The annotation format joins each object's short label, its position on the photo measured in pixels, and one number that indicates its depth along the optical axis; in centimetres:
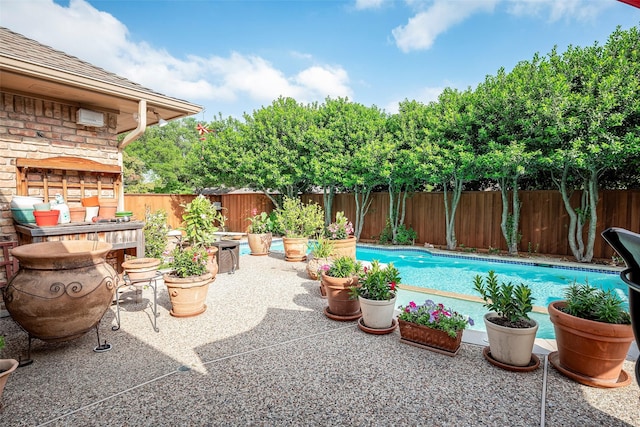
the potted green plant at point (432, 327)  283
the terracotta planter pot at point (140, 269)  360
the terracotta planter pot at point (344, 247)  616
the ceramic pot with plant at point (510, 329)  253
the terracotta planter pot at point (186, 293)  368
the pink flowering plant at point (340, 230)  641
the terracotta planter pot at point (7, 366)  199
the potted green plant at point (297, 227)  737
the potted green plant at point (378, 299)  330
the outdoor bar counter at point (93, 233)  352
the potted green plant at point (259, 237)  812
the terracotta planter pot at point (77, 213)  403
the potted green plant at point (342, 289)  368
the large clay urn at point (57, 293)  254
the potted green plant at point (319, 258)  554
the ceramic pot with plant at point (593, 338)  226
